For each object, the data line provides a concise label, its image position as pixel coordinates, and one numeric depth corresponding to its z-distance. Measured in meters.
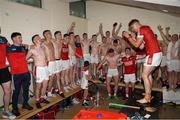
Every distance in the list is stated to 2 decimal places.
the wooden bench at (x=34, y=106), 3.54
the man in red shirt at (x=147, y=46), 2.97
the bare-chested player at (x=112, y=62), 5.18
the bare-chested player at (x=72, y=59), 5.15
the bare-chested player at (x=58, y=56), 4.61
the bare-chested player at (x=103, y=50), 6.01
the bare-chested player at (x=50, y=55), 4.31
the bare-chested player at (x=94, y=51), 6.10
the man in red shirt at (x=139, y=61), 5.83
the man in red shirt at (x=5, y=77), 3.23
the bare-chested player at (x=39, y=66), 3.92
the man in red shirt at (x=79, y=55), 5.51
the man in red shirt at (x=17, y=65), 3.48
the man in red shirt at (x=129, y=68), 5.14
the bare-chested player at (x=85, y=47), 5.95
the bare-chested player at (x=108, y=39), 6.04
